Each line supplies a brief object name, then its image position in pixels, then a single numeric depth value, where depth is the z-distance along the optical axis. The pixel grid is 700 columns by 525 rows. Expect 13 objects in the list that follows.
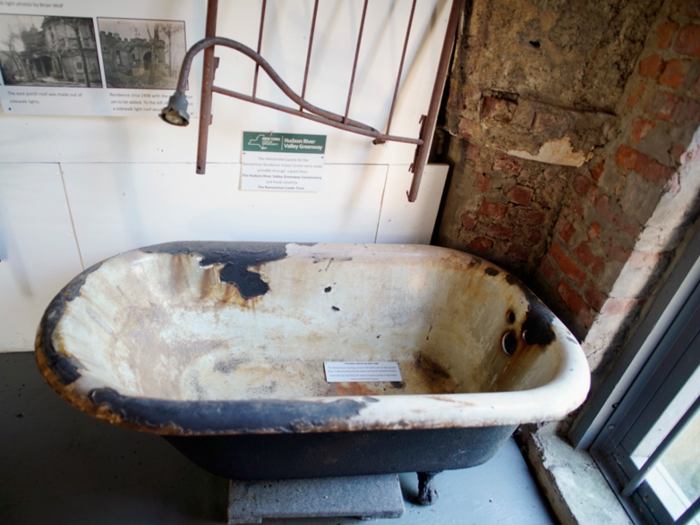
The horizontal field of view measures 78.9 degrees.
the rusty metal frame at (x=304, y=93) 1.19
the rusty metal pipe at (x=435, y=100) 1.41
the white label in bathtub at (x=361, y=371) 1.66
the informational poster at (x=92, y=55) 1.26
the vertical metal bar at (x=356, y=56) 1.34
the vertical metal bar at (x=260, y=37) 1.27
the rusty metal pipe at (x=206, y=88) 1.20
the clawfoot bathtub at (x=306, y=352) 0.96
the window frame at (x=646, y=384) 1.26
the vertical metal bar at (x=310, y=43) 1.30
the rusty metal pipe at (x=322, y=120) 1.31
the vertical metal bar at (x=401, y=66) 1.38
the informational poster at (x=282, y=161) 1.56
